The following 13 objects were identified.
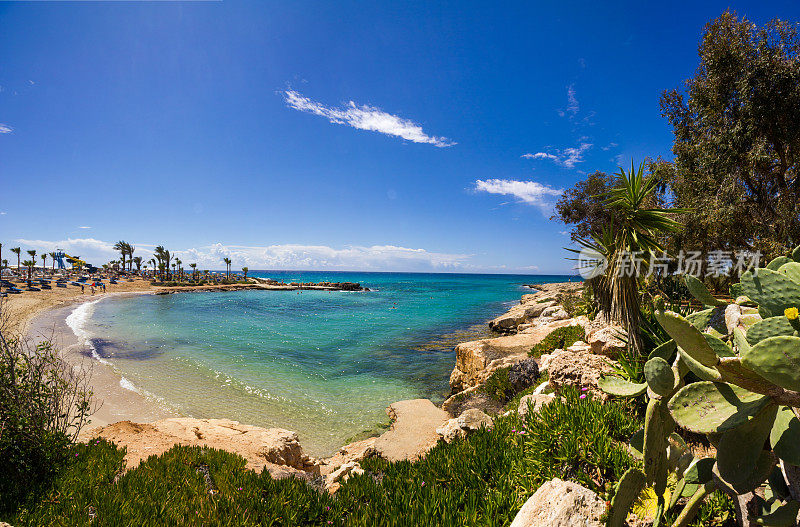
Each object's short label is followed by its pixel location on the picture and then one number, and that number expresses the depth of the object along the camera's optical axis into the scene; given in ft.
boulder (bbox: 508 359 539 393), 30.83
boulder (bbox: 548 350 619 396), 19.95
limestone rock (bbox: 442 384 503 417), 30.57
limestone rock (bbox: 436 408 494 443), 21.61
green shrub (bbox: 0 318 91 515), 15.48
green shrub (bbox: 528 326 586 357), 37.19
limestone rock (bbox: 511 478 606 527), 9.29
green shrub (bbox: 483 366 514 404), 31.35
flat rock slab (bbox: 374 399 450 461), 24.72
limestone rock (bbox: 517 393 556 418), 19.34
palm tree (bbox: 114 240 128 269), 347.34
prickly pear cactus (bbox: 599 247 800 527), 5.90
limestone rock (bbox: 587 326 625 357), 22.35
